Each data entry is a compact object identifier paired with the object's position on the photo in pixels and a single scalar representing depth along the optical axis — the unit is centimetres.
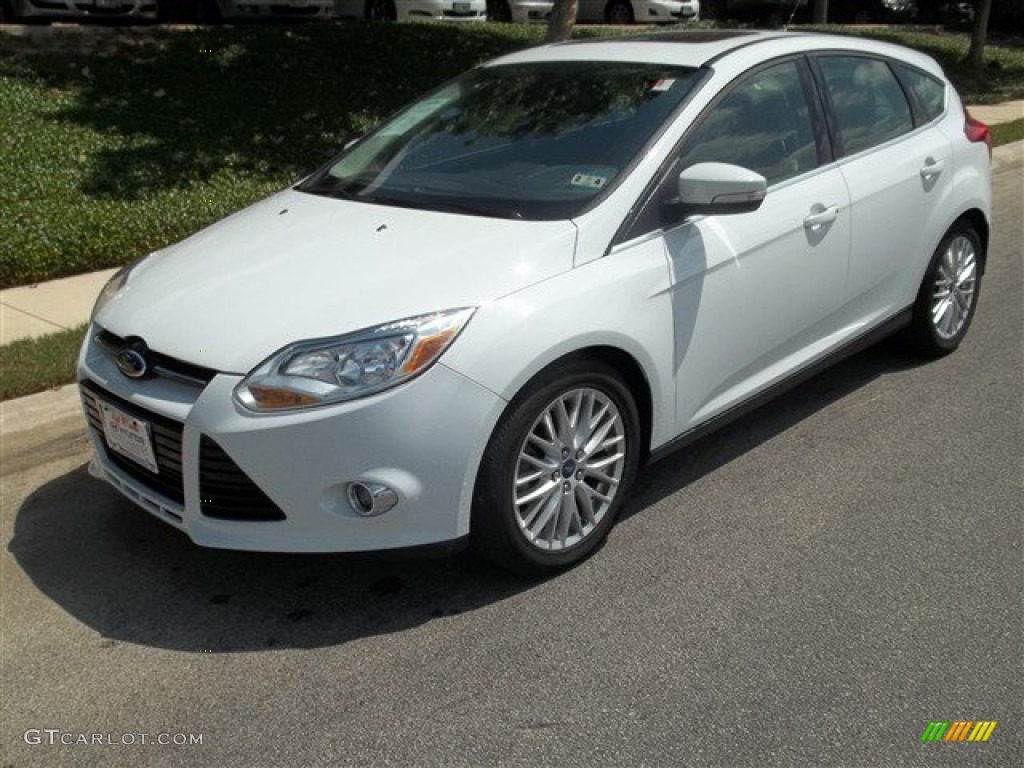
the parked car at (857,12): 2575
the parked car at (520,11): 2106
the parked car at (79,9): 1230
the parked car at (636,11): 2286
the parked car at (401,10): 1777
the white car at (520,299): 330
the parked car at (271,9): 1523
